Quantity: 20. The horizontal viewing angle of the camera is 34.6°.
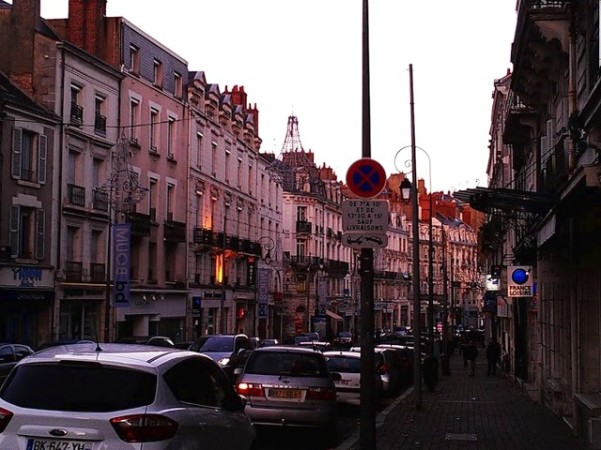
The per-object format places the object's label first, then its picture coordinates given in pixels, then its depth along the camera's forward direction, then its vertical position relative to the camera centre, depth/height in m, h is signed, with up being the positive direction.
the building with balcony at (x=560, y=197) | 13.26 +1.75
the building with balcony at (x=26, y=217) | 35.91 +3.34
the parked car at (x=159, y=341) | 33.53 -1.32
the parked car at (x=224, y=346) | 30.23 -1.41
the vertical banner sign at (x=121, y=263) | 38.59 +1.72
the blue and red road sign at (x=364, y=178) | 12.72 +1.67
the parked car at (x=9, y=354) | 24.73 -1.38
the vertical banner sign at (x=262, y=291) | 58.57 +0.83
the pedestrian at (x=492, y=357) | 41.12 -2.20
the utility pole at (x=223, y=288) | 56.57 +0.94
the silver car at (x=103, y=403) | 7.34 -0.79
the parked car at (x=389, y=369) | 27.91 -1.94
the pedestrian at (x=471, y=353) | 40.38 -2.05
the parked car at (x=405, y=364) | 33.38 -2.11
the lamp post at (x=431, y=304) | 36.81 +0.05
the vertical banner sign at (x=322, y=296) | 79.07 +0.72
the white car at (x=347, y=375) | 22.58 -1.67
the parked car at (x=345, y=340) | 55.28 -2.33
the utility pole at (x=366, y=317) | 12.33 -0.16
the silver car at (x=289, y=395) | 15.95 -1.50
